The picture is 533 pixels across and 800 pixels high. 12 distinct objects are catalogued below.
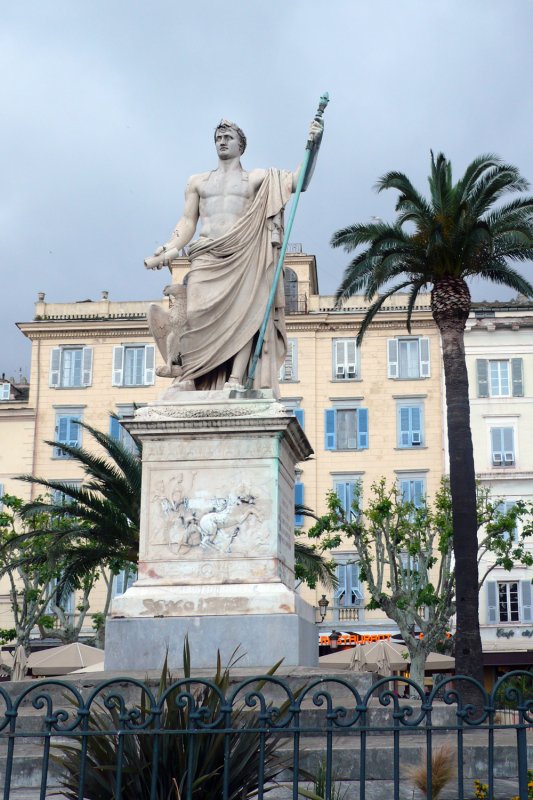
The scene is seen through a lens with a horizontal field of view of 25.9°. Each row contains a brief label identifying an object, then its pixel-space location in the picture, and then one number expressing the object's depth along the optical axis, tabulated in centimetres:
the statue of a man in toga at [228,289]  1183
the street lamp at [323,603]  3391
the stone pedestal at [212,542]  1038
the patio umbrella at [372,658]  2889
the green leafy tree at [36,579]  2909
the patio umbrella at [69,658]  2822
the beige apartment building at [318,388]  4694
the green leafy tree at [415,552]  2996
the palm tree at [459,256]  2103
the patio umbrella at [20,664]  2385
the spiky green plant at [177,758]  561
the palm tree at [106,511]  1934
